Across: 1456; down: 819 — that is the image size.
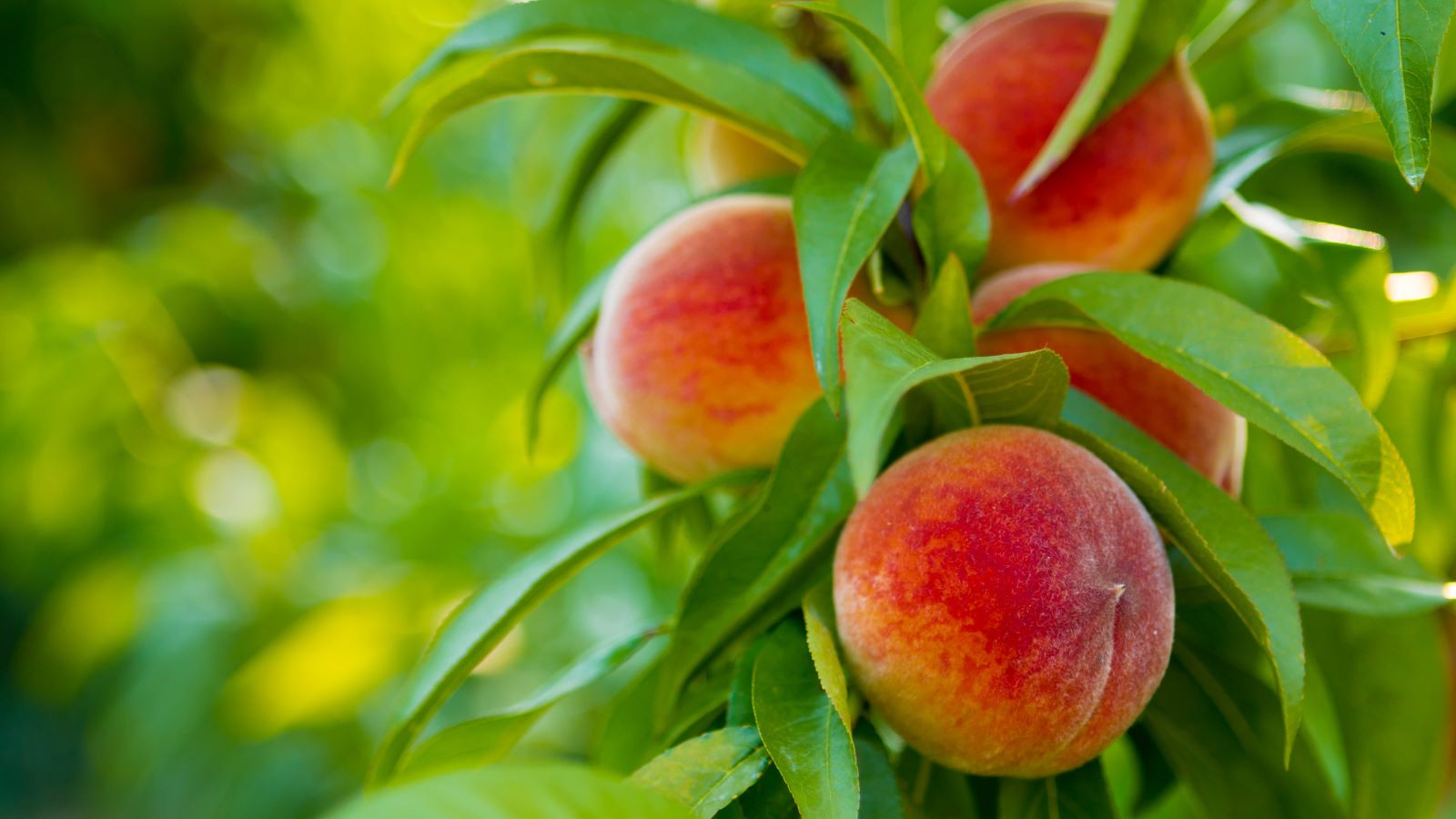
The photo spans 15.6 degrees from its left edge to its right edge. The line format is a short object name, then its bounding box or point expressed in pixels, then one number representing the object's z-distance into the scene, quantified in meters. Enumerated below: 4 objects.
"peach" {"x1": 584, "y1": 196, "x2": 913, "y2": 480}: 1.24
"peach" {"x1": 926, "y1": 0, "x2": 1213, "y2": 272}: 1.25
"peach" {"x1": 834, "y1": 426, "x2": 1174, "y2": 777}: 1.17
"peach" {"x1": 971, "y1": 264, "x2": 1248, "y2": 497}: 1.23
